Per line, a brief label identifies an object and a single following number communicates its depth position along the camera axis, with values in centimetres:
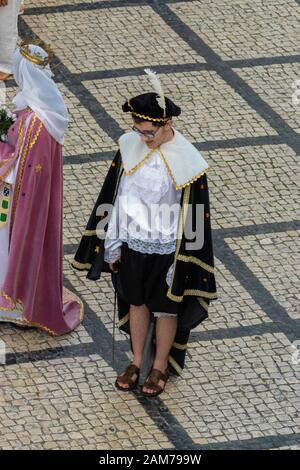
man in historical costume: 1862
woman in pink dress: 1959
